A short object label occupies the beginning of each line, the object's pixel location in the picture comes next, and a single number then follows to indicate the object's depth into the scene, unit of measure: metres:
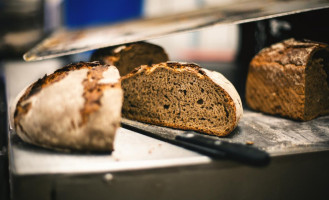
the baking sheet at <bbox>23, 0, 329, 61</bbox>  0.65
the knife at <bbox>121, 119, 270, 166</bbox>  0.53
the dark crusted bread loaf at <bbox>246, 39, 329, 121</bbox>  0.71
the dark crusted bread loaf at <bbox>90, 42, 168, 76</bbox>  0.75
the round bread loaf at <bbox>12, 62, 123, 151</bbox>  0.54
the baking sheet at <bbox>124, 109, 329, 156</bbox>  0.58
